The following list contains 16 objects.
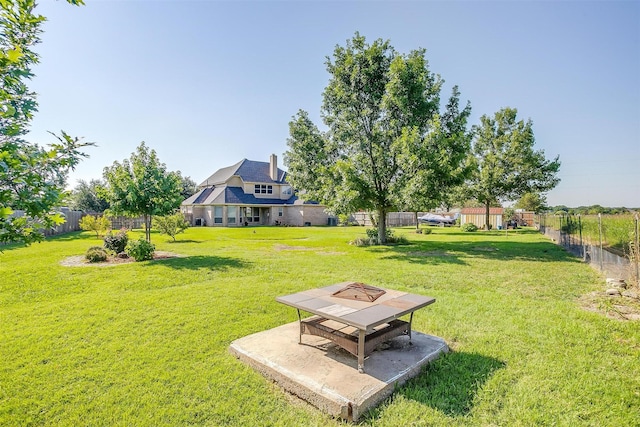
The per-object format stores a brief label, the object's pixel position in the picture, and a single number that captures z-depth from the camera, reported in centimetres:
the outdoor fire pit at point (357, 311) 350
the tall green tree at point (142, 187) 1303
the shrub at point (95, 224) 1972
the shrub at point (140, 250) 1170
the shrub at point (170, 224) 1983
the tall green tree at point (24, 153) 224
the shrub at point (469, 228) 3027
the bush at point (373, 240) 1855
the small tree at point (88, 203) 4129
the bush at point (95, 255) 1138
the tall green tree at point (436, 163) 1445
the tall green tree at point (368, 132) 1555
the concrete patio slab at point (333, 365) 317
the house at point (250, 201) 3525
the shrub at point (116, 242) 1262
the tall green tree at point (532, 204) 5352
